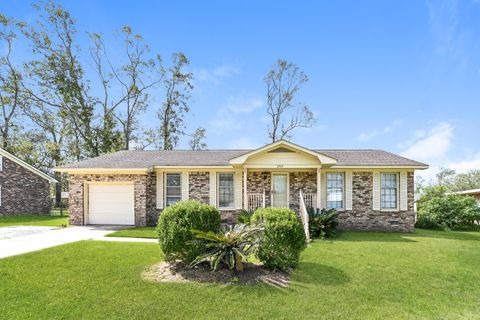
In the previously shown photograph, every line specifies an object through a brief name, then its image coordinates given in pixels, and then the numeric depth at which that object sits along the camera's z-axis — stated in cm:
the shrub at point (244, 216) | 1119
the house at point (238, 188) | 1293
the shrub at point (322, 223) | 1077
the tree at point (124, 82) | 2669
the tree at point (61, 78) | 2477
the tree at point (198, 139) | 3124
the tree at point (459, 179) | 3950
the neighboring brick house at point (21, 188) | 1945
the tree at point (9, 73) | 2509
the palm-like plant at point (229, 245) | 566
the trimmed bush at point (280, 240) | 586
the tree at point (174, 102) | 2872
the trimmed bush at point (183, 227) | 589
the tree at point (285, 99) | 2720
